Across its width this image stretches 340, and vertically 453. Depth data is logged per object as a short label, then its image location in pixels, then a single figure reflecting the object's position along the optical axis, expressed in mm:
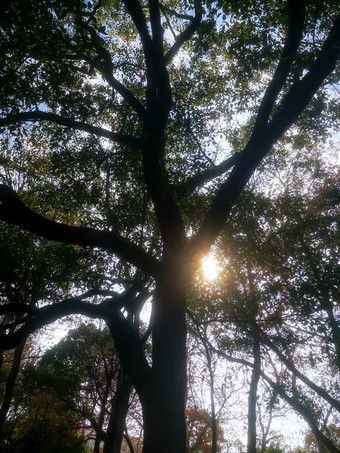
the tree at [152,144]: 4406
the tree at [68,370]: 15078
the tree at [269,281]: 5764
